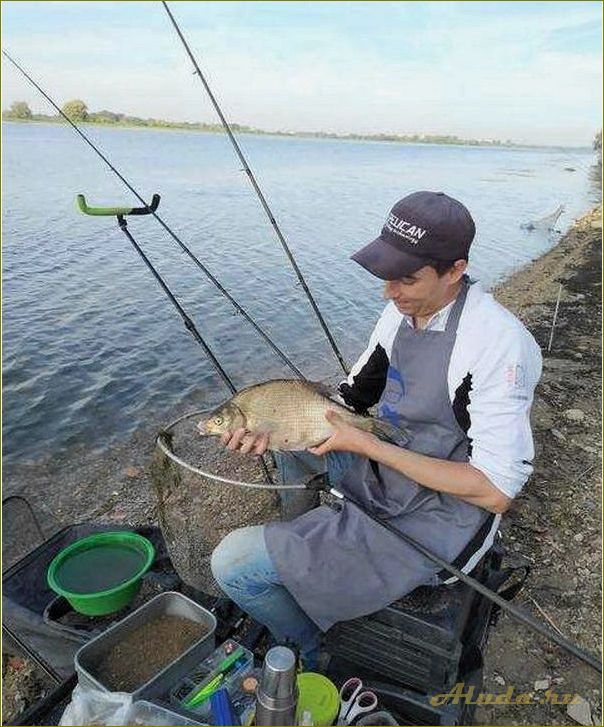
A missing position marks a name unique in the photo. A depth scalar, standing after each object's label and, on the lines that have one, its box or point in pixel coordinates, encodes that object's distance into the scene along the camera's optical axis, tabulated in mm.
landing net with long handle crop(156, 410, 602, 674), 2039
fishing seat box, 2406
